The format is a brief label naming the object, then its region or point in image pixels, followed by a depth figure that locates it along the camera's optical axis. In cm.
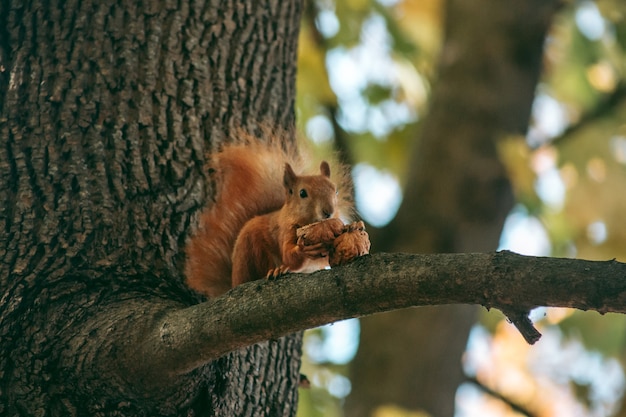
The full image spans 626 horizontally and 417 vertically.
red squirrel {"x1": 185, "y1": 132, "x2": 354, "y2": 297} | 452
